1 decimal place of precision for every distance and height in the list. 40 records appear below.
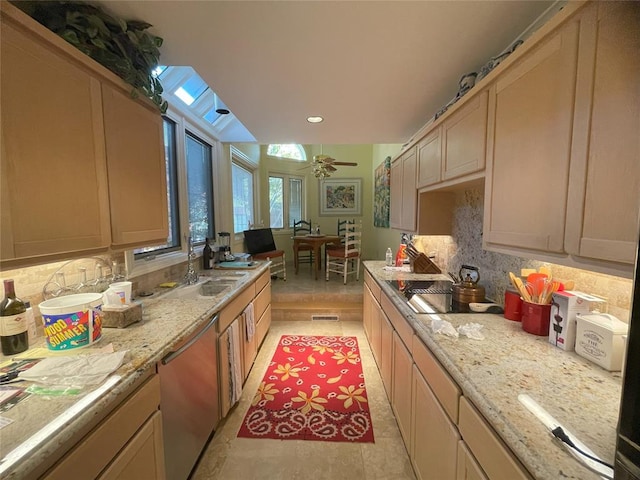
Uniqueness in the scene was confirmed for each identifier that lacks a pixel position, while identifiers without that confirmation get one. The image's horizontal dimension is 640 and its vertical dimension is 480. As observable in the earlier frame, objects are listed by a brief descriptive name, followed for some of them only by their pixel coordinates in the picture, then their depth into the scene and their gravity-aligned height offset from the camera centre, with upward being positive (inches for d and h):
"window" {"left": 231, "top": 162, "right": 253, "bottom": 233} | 165.1 +16.2
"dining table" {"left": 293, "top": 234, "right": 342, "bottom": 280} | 184.1 -14.7
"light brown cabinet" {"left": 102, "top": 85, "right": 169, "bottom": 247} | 47.1 +10.2
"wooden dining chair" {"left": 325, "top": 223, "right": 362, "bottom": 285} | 173.0 -21.8
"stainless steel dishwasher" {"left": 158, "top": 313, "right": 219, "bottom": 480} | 45.7 -35.7
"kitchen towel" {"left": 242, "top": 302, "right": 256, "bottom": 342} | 86.7 -34.0
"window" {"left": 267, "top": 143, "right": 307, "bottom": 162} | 220.4 +60.4
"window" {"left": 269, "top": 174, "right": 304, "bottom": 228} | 223.8 +18.9
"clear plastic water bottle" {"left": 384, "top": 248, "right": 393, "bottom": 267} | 117.6 -17.1
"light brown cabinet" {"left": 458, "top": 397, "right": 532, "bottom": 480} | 26.7 -25.8
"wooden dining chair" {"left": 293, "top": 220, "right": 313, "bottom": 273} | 229.9 -9.2
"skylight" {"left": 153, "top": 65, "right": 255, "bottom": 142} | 86.4 +47.6
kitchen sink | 77.5 -21.2
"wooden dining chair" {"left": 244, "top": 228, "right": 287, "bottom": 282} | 170.5 -18.7
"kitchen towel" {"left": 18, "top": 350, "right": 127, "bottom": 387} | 32.8 -19.5
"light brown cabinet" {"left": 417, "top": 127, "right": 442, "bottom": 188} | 68.5 +17.8
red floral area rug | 69.7 -55.4
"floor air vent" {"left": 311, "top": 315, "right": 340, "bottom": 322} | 145.6 -53.8
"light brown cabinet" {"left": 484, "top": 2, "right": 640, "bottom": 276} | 26.8 +9.8
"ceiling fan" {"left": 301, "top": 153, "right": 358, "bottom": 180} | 180.4 +38.7
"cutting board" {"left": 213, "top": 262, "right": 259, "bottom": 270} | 110.7 -19.2
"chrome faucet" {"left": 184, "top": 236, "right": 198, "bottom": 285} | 85.9 -17.8
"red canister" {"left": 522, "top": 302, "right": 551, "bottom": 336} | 45.6 -16.9
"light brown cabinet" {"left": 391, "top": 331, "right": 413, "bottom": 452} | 58.5 -40.3
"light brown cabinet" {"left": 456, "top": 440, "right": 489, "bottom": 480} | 32.0 -31.4
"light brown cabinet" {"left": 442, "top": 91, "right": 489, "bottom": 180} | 49.5 +17.4
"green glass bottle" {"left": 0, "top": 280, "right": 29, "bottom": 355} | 38.1 -14.9
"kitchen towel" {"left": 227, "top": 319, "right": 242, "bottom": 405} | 72.9 -40.3
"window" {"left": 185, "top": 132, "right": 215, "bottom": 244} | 111.5 +15.3
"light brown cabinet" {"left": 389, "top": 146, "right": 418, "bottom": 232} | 90.4 +11.3
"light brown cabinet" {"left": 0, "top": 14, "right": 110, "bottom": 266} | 32.0 +9.3
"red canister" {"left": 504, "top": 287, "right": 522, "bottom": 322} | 52.1 -16.9
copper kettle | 62.7 -17.6
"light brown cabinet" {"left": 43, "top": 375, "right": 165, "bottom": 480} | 28.3 -28.1
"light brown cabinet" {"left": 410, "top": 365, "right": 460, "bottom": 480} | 39.2 -36.6
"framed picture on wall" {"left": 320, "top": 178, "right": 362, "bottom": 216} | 250.1 +24.0
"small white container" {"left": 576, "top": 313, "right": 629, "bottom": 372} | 34.7 -16.2
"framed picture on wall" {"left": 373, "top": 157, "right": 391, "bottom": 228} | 184.9 +20.5
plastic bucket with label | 39.7 -16.0
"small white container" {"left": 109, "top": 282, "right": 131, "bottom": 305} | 51.6 -13.9
